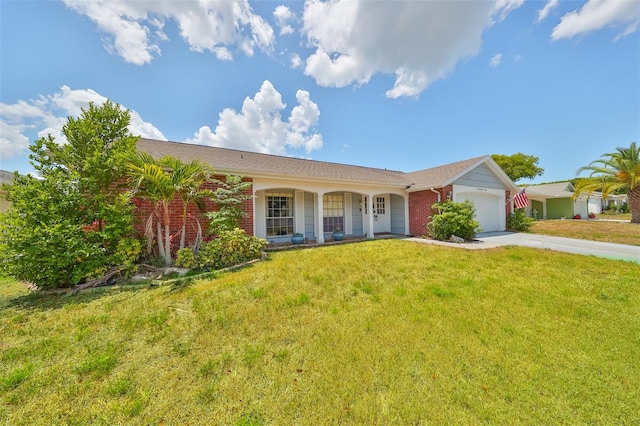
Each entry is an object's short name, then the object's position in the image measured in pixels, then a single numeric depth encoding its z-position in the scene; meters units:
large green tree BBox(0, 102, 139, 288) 4.70
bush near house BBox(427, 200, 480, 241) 10.17
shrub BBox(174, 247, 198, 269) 6.27
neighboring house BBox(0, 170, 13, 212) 8.27
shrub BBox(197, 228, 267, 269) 6.51
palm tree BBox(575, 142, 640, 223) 15.88
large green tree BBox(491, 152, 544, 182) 33.34
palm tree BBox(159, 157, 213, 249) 6.21
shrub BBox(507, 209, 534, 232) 13.55
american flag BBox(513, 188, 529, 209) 13.72
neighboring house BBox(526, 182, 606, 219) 22.91
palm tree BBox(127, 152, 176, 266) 5.77
